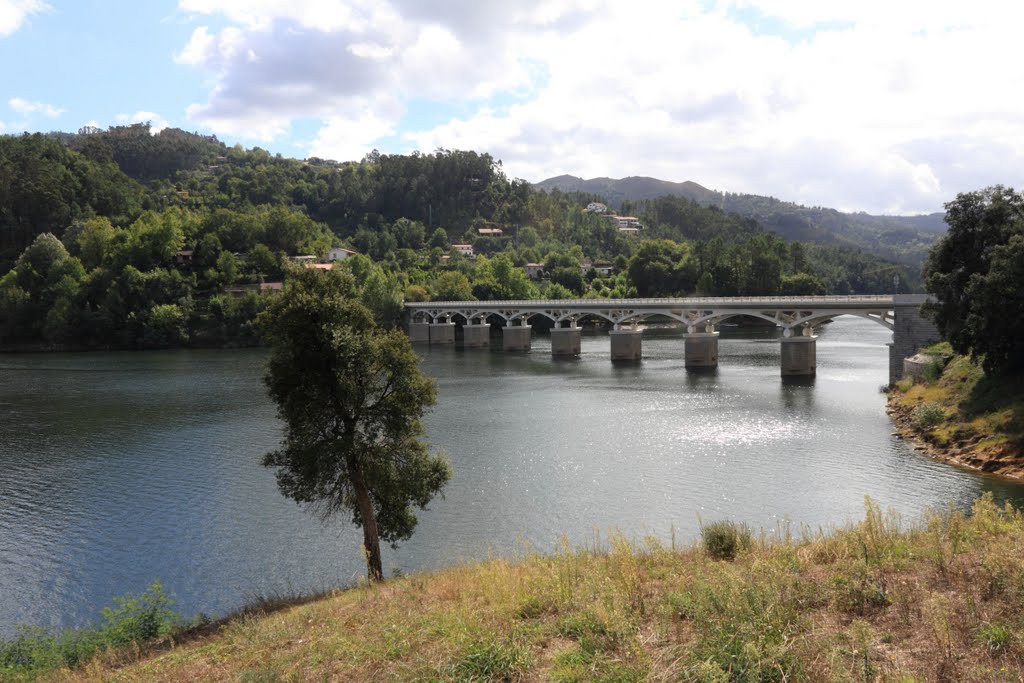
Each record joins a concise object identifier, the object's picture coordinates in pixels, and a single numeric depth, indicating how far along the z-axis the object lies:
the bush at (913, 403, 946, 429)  33.00
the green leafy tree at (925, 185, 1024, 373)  29.50
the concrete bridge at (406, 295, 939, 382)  46.62
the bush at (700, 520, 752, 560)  11.92
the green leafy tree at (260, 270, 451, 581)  15.91
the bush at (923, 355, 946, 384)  38.44
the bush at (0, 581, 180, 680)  12.60
